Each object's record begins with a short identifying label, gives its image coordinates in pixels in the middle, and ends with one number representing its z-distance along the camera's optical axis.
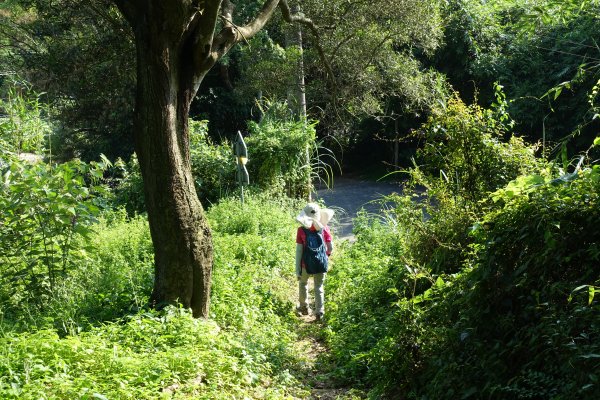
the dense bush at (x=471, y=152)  7.57
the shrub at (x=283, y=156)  15.57
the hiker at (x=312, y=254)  9.13
